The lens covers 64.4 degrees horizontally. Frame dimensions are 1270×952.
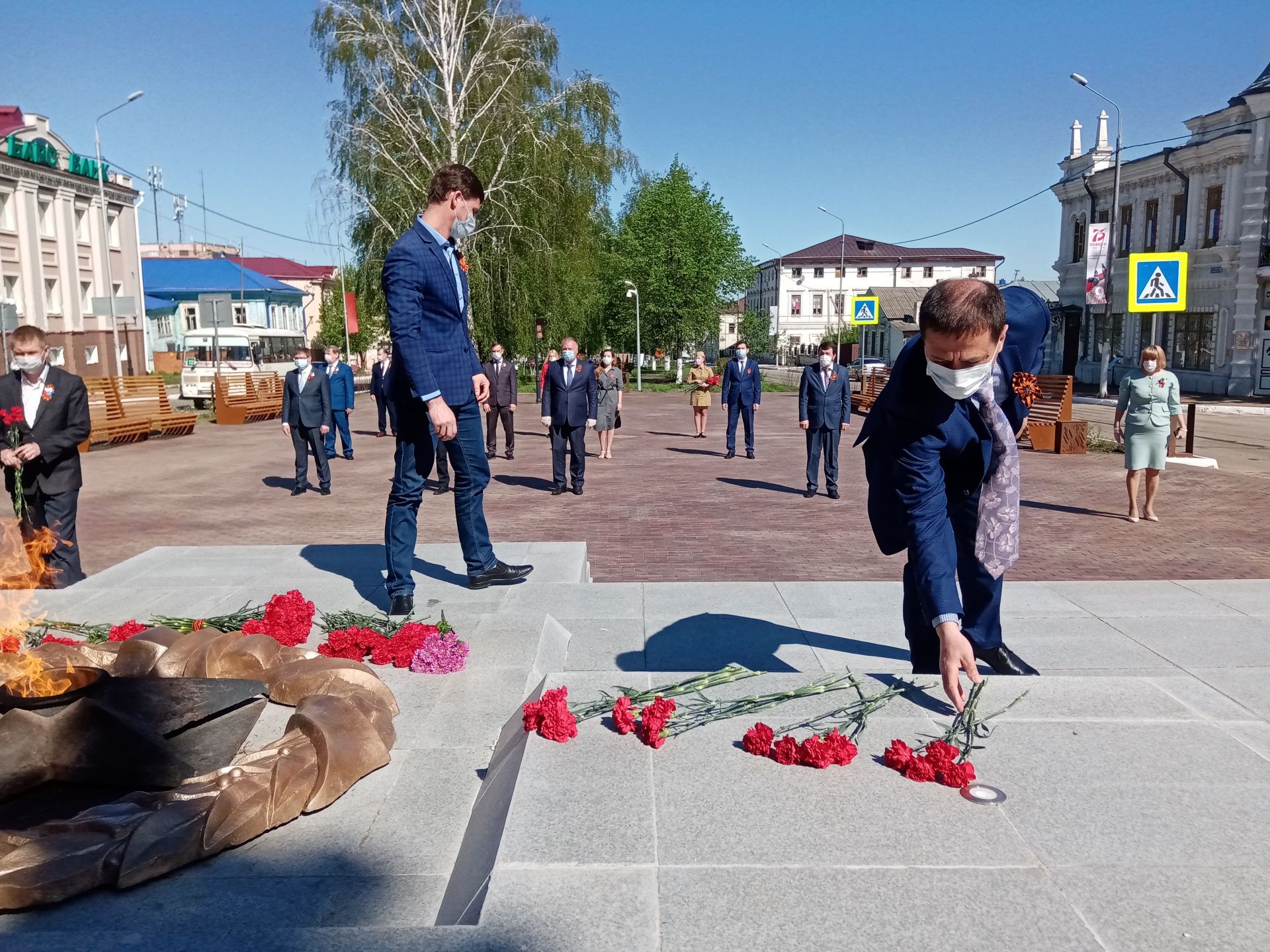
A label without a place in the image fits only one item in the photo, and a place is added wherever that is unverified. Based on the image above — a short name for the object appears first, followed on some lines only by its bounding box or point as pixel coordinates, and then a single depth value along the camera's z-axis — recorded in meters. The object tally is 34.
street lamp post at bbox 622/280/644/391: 46.10
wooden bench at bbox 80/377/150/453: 19.92
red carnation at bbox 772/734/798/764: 2.95
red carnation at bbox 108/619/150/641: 4.32
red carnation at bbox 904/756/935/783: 2.85
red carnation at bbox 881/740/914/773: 2.90
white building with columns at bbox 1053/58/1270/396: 34.56
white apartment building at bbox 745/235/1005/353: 101.25
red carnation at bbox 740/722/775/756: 3.00
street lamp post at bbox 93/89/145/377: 33.41
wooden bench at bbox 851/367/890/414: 26.66
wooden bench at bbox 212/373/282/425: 25.78
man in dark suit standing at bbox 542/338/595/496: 12.59
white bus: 32.97
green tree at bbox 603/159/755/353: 52.28
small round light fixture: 2.76
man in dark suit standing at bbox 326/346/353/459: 17.02
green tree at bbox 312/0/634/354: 26.95
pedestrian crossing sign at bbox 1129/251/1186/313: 17.34
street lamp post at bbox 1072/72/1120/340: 31.66
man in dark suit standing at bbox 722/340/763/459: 17.20
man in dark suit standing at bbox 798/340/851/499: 12.53
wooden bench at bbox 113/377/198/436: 21.72
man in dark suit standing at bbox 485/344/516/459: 16.83
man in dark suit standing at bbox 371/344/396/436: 17.61
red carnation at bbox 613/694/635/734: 3.16
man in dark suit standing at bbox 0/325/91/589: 6.53
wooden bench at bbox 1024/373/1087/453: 17.25
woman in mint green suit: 10.41
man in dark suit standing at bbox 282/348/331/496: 12.24
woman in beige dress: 21.14
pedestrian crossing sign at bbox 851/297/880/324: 31.34
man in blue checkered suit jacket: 4.76
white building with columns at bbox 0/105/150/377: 37.59
